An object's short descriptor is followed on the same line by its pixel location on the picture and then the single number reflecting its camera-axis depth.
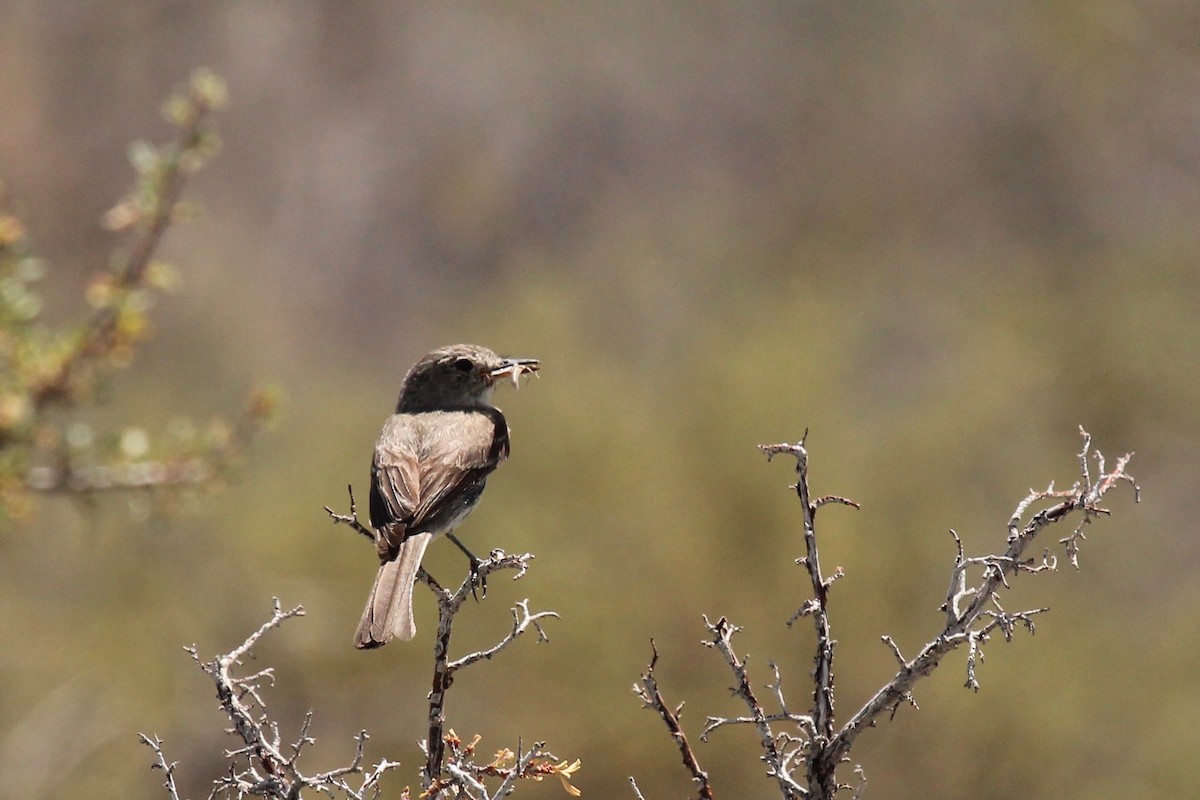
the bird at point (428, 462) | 7.62
